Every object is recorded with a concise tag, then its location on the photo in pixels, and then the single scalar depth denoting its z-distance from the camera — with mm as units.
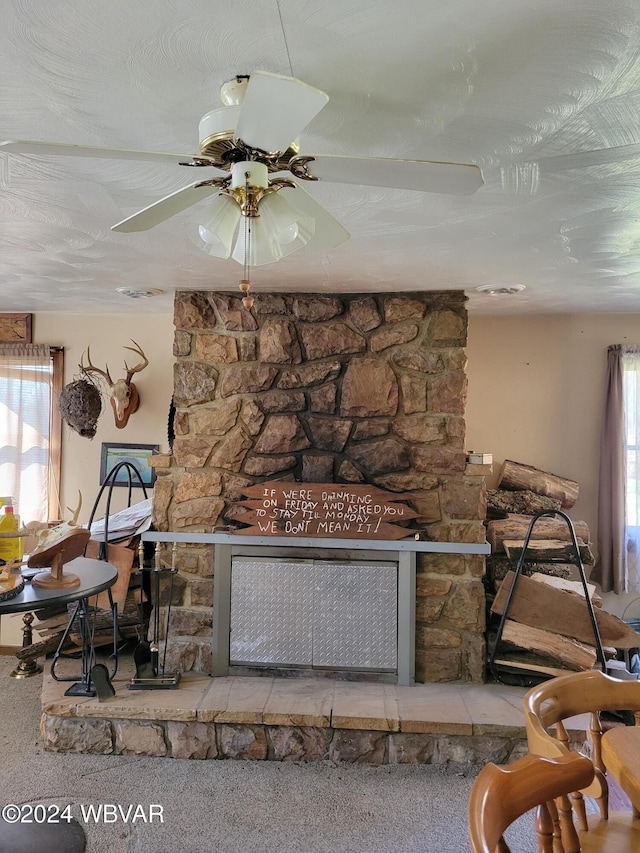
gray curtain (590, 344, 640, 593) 3707
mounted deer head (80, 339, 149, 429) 3959
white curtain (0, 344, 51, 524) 4082
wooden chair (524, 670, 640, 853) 1383
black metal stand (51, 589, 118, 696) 2924
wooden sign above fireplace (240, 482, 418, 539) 3092
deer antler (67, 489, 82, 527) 3860
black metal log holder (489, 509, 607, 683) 2904
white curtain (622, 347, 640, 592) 3742
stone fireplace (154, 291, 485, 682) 3125
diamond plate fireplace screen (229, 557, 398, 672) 3092
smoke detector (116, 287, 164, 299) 3314
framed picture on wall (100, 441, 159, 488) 4062
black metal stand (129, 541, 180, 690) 2980
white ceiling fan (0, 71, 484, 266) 963
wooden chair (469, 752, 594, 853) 865
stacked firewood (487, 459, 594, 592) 3344
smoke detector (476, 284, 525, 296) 3052
